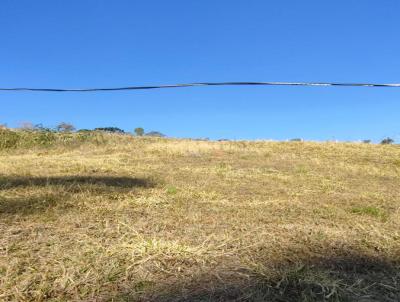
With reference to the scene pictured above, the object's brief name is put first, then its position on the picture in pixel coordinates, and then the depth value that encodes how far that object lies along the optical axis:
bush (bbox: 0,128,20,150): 13.91
